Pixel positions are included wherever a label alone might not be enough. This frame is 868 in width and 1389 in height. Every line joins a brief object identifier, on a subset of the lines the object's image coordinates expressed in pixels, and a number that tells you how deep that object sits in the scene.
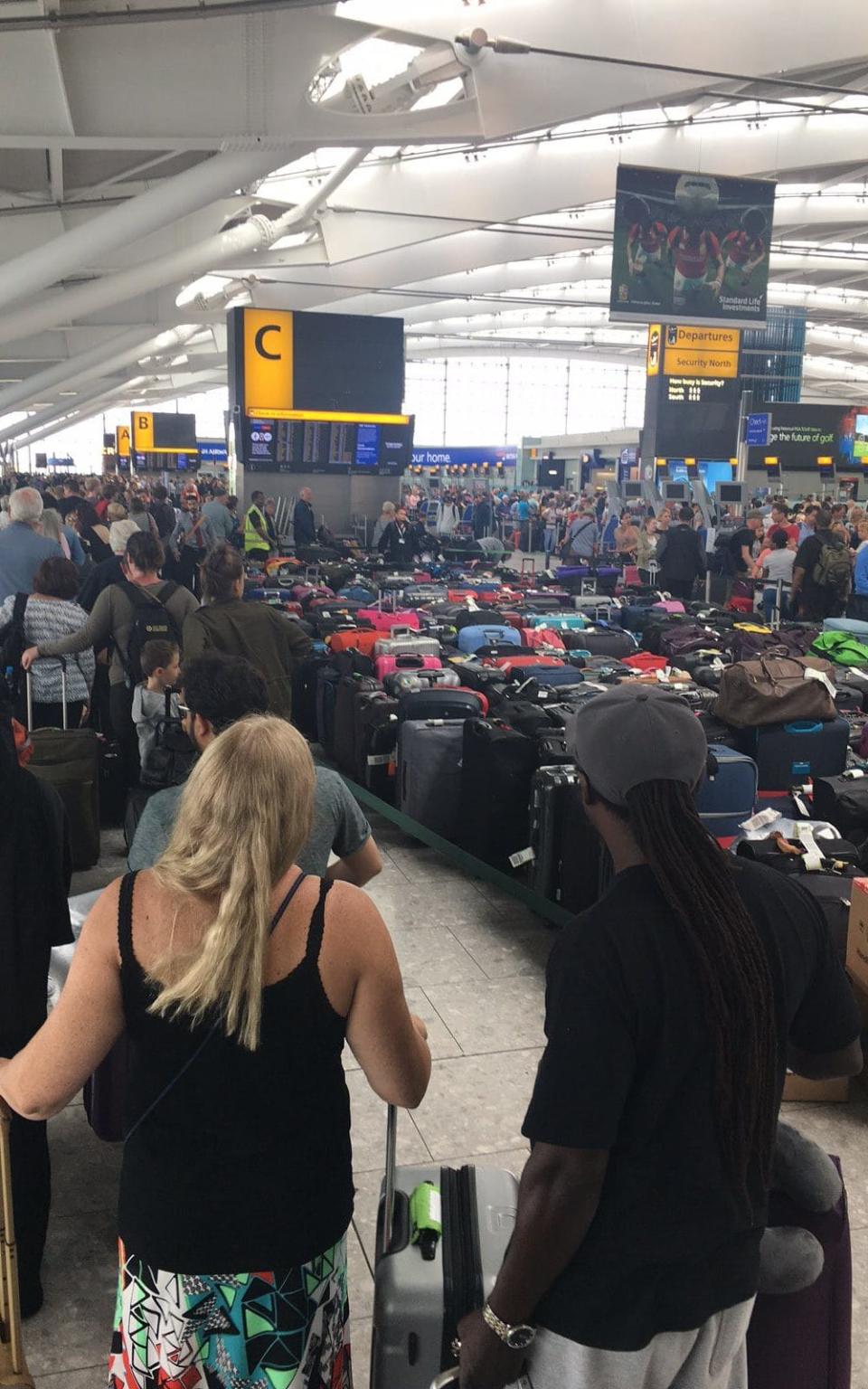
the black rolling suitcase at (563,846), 5.50
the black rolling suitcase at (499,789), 6.29
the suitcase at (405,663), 9.02
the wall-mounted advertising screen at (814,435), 33.09
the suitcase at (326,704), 8.91
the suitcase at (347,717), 8.24
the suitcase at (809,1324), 2.03
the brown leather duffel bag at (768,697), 7.04
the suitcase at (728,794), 5.90
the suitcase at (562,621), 11.45
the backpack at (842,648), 9.81
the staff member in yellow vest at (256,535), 17.45
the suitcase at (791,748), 7.07
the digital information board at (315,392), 20.06
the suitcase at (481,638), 10.30
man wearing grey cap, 1.59
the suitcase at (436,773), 6.96
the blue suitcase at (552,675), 8.52
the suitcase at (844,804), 5.73
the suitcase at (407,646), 9.37
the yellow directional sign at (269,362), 20.05
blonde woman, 1.79
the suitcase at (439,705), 7.50
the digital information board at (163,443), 45.31
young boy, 5.80
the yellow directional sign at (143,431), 45.50
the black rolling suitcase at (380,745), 7.64
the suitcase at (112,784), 7.20
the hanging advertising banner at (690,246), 13.75
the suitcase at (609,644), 10.69
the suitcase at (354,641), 9.66
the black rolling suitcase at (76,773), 6.46
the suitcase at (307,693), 9.48
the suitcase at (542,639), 10.35
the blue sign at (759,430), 31.23
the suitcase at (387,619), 10.79
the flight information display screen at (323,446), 20.06
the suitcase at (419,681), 8.20
